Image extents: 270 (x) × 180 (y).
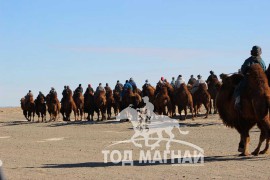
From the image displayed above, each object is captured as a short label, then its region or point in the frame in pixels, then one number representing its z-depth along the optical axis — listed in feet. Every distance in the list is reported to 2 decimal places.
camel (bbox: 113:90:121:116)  121.27
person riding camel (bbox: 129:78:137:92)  112.32
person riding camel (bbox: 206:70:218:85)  105.56
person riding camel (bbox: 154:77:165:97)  103.40
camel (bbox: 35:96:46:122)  134.92
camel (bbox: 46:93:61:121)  129.70
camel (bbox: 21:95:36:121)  139.23
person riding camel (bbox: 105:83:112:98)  122.62
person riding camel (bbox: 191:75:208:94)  107.25
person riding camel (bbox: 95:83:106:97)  120.67
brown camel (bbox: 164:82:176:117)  104.59
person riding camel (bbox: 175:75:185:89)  104.42
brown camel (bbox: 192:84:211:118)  105.50
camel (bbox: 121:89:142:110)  104.73
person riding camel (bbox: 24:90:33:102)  140.97
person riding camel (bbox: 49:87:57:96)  129.48
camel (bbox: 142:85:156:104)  108.88
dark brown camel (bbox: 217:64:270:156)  39.37
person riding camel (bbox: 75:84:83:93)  130.93
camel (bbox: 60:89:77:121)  126.82
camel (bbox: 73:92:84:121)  128.67
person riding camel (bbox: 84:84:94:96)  124.26
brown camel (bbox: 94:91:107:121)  120.26
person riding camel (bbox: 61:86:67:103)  126.85
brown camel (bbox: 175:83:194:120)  100.27
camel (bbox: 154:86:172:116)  101.91
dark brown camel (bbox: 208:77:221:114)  105.80
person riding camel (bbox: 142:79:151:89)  111.10
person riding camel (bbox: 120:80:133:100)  107.14
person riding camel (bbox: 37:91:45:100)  136.56
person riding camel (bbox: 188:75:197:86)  123.24
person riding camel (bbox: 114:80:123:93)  125.08
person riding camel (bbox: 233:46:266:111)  40.78
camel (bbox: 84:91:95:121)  122.90
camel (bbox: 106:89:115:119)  122.33
